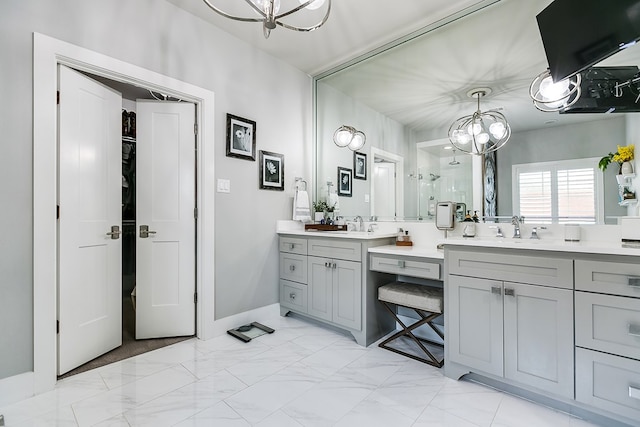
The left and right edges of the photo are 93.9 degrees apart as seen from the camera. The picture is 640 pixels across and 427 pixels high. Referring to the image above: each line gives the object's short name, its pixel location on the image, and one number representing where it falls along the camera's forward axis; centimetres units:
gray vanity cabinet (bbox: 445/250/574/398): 155
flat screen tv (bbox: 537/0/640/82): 118
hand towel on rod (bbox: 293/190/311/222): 329
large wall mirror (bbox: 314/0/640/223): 199
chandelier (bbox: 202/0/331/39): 136
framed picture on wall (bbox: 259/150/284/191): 304
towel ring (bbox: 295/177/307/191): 339
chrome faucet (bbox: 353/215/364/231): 311
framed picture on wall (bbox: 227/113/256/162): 277
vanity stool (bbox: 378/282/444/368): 210
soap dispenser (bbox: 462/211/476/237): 228
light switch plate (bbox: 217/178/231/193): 270
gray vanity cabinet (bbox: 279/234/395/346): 244
